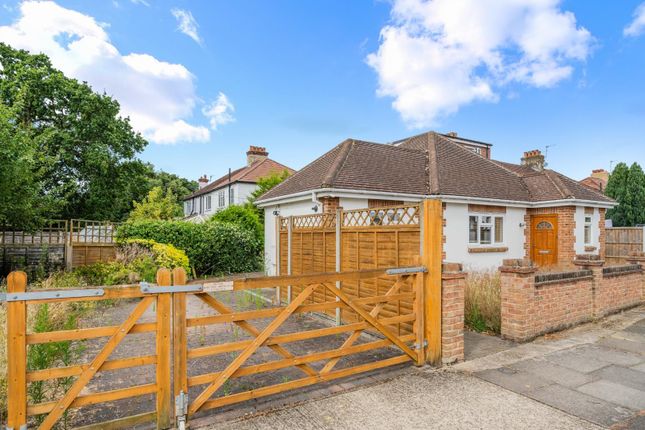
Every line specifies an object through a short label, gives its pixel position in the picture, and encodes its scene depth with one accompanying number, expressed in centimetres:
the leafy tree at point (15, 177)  803
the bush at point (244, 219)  1622
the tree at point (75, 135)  1828
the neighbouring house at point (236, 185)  2516
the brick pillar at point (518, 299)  550
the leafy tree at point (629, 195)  2316
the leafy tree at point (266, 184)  1873
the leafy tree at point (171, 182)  3954
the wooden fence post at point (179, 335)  306
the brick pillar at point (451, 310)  452
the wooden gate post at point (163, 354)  302
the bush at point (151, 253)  1128
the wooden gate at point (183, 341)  261
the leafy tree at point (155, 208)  2455
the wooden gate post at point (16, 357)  256
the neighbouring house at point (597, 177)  3452
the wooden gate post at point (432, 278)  447
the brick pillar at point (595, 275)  683
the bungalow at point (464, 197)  1128
